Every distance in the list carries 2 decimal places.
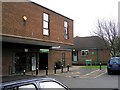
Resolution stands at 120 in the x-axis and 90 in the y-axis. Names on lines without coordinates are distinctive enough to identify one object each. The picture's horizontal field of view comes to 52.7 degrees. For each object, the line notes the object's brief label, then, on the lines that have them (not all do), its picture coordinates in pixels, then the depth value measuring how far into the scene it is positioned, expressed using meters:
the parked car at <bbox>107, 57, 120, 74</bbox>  12.47
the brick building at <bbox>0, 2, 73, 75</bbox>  11.48
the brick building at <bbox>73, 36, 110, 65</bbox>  25.91
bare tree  25.41
